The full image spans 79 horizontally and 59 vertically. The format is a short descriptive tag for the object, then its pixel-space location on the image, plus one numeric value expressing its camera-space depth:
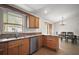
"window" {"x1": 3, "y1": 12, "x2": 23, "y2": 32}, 1.19
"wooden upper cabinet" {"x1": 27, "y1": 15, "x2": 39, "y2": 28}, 1.70
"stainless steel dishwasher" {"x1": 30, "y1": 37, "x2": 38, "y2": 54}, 1.57
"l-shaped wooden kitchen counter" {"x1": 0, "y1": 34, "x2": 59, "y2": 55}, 1.05
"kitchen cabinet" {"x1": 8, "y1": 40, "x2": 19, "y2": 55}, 1.10
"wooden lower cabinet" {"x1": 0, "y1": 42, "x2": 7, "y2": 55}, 1.00
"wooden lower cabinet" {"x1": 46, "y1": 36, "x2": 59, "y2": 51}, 1.38
